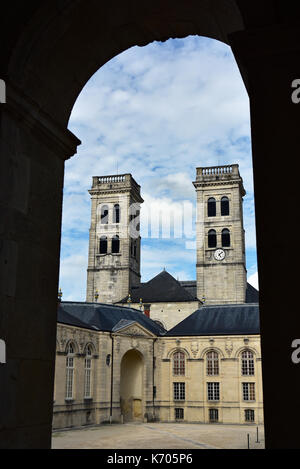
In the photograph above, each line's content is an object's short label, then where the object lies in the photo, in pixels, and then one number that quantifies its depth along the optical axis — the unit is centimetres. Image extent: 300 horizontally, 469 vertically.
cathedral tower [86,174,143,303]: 7238
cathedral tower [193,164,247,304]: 6575
